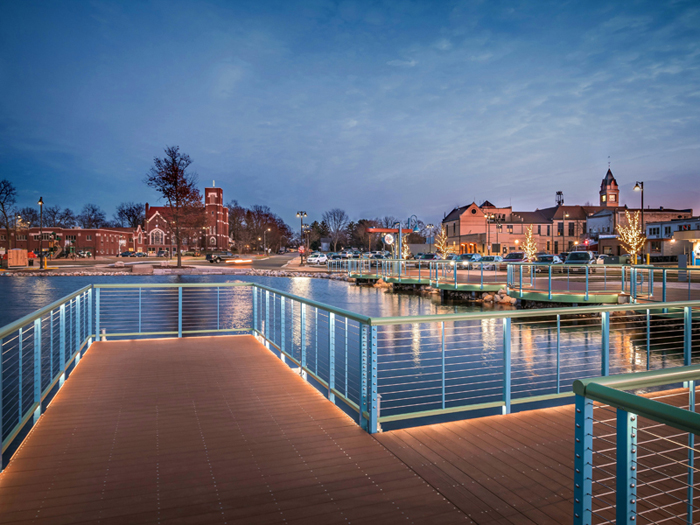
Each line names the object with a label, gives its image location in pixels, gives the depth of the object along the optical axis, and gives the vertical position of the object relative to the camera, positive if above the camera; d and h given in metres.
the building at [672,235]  52.78 +2.13
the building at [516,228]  85.25 +4.57
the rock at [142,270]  38.47 -1.56
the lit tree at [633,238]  42.35 +1.42
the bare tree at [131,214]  121.31 +9.92
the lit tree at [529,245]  68.42 +1.09
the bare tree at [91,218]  119.44 +8.84
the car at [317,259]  59.06 -0.94
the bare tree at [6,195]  54.31 +6.69
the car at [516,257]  40.08 -0.45
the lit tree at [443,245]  78.59 +1.21
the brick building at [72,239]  92.50 +2.51
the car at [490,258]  44.33 -0.61
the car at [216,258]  58.27 -0.85
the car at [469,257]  43.66 -0.51
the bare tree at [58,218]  105.88 +7.99
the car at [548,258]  40.94 -0.57
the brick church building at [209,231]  94.75 +4.80
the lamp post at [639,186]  33.20 +4.77
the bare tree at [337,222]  125.62 +8.21
